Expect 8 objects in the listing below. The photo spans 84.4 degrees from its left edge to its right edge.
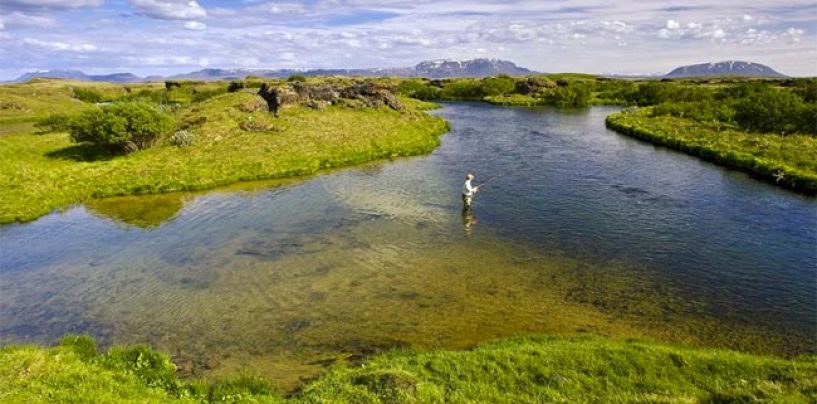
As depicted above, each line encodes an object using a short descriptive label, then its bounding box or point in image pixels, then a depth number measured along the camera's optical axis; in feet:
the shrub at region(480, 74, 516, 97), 460.55
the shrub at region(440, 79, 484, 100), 479.00
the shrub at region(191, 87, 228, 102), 340.80
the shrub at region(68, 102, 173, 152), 144.24
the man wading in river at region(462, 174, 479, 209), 101.17
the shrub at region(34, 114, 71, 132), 209.67
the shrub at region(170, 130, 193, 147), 159.74
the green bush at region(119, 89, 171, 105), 361.22
